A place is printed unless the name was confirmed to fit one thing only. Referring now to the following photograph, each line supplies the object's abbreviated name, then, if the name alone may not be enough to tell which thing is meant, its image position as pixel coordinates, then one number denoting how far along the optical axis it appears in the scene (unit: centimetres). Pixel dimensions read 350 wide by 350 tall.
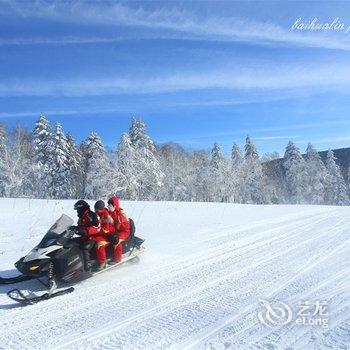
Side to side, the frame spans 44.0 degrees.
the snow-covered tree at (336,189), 5938
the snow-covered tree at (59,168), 4181
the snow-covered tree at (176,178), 5806
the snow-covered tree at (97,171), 4147
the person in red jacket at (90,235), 721
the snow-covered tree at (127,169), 4259
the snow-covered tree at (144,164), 4453
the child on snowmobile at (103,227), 739
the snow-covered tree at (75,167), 4485
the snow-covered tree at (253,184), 5872
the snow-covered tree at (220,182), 5842
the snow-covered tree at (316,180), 5709
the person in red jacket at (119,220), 807
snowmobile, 654
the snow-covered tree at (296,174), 5741
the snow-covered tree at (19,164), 3578
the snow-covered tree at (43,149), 4141
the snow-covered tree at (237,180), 5869
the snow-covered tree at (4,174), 3606
